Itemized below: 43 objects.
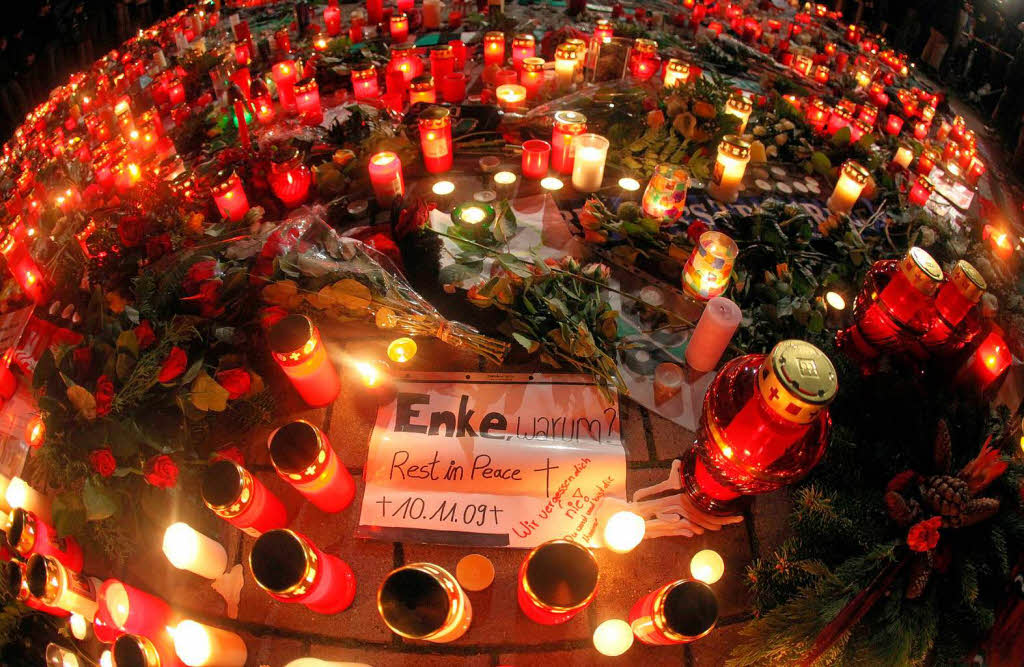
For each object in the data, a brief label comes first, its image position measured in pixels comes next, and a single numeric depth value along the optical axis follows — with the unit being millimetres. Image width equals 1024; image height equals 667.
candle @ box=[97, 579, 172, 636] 633
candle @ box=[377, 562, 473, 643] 567
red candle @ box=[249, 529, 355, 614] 581
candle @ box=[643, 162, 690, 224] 1000
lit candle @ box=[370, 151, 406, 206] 1035
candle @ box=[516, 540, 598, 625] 582
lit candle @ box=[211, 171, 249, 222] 1004
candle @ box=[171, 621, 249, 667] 604
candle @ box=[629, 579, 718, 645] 585
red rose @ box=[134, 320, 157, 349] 767
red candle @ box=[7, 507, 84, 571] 657
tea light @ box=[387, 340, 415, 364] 862
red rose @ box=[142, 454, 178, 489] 691
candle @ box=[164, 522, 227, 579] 651
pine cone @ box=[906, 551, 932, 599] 583
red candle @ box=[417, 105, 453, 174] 1108
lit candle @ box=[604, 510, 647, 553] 690
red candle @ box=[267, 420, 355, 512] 652
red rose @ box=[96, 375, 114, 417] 710
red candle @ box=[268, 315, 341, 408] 727
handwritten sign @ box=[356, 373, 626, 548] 736
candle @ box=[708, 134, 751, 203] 1088
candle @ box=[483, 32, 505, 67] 1615
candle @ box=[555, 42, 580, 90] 1450
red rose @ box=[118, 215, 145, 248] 901
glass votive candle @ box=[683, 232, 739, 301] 875
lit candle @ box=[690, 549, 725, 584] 704
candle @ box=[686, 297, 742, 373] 805
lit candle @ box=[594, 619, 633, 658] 660
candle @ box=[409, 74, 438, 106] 1313
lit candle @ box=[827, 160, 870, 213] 1102
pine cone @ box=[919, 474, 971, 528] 588
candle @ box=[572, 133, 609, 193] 1086
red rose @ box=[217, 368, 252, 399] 772
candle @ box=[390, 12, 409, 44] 1807
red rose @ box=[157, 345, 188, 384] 739
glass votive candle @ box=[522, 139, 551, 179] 1126
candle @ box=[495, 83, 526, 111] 1333
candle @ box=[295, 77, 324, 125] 1369
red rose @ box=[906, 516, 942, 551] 577
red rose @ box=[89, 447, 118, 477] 687
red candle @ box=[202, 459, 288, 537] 636
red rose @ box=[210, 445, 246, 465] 760
